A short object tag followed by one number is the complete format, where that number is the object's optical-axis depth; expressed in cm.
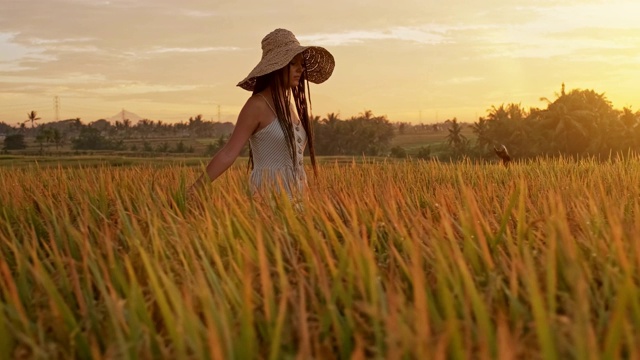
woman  424
